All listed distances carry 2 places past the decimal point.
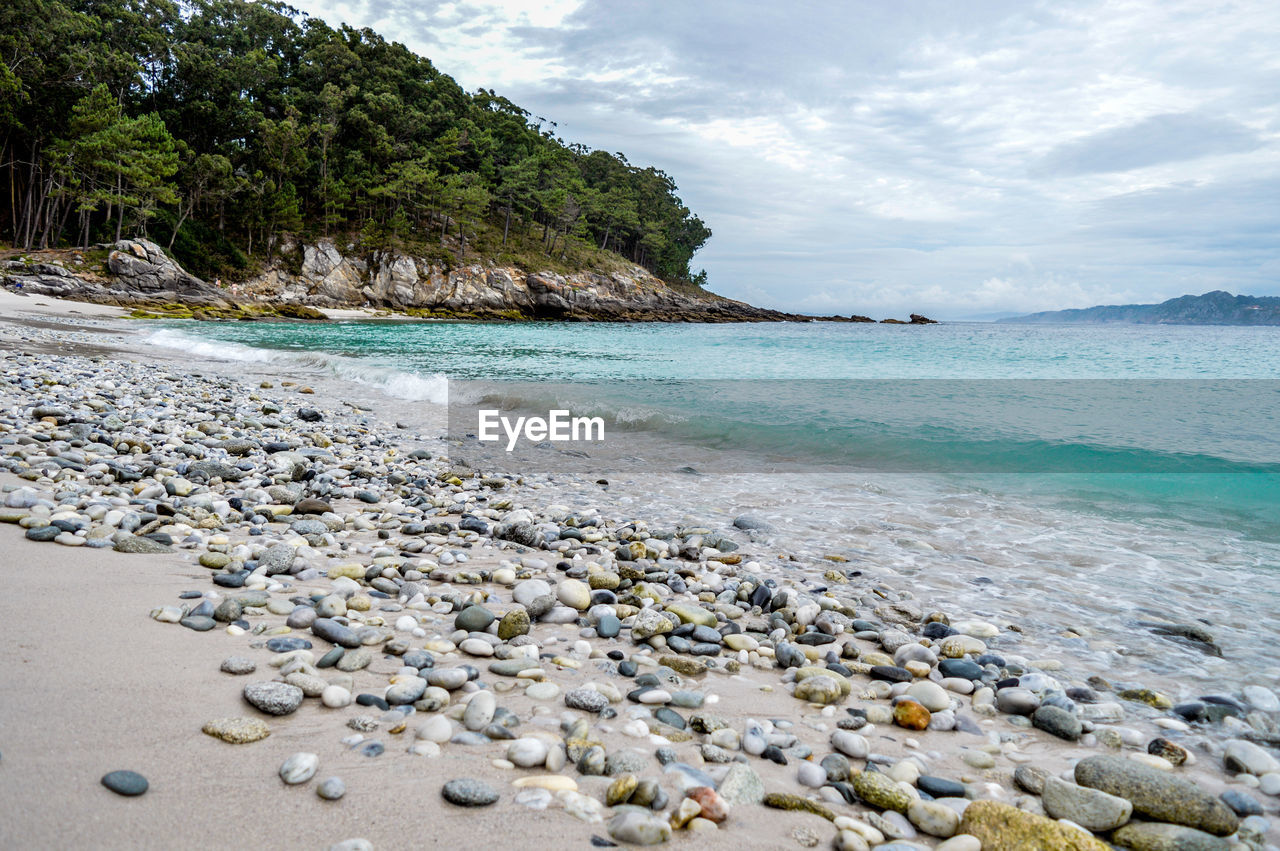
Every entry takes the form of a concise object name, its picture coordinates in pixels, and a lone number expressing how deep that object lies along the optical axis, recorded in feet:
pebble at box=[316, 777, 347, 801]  5.83
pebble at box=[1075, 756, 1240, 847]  6.63
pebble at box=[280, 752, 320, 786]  6.02
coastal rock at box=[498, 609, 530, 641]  10.53
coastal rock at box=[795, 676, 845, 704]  9.25
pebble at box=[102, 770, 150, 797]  5.33
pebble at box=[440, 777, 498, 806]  6.00
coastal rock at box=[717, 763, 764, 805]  6.64
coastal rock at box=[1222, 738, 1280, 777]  7.75
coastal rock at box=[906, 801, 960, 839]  6.43
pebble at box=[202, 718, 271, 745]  6.52
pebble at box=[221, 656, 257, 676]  8.02
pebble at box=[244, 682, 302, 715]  7.20
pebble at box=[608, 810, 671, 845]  5.72
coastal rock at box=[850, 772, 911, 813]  6.73
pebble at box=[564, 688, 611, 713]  8.33
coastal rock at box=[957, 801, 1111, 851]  6.11
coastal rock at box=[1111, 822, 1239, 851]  6.38
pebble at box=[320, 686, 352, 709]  7.68
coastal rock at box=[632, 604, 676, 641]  10.99
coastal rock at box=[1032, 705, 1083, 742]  8.61
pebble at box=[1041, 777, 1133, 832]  6.68
